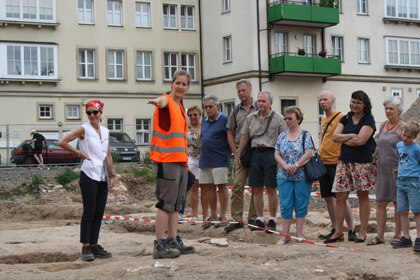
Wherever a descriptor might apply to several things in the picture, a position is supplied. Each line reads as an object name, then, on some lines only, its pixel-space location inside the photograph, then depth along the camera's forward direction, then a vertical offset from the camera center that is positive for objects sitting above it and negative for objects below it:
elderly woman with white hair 8.65 -0.36
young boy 8.15 -0.43
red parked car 24.09 -0.38
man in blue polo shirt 10.47 -0.18
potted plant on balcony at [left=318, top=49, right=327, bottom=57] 36.31 +4.81
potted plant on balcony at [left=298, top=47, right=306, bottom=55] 35.72 +4.87
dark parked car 27.39 -0.18
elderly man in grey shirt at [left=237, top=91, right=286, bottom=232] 9.50 -0.13
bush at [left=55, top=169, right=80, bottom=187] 20.56 -1.03
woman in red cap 7.95 -0.37
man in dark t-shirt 24.03 +0.01
